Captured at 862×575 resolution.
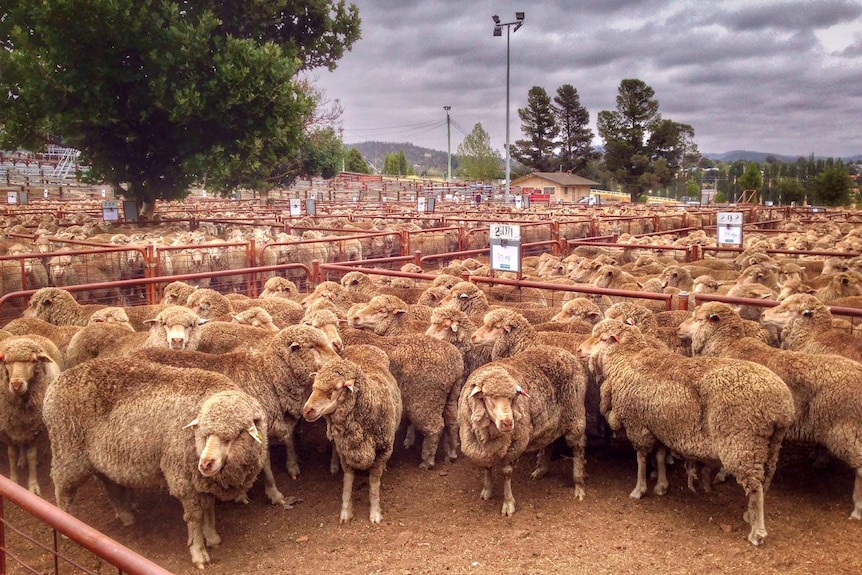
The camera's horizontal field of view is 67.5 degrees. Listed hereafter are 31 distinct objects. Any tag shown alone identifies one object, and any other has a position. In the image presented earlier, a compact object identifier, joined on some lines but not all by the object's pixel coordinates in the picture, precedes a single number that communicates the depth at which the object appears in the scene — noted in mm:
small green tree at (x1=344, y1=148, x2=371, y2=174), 97900
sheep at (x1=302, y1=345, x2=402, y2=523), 4344
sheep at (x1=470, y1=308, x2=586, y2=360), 5684
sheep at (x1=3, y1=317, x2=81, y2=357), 5821
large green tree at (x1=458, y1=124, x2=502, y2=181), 88688
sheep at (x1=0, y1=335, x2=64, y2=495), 4758
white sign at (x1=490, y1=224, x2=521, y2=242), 7781
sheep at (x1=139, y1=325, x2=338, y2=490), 4863
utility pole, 76125
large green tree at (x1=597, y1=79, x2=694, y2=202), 60969
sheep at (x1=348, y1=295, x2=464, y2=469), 5352
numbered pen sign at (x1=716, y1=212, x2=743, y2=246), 11633
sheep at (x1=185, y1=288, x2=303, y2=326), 6965
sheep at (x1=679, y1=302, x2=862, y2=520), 4305
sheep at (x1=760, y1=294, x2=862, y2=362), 5574
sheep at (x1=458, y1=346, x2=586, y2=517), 4352
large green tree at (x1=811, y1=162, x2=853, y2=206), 42094
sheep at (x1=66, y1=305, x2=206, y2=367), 5535
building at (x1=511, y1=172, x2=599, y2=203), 66812
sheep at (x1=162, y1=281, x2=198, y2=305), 7504
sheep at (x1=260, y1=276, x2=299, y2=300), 8602
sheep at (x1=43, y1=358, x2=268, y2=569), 3879
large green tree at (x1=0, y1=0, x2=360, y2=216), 16094
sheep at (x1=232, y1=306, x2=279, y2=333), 6484
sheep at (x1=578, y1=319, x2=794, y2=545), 4082
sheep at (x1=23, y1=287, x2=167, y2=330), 6844
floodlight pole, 35381
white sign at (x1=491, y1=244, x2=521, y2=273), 7859
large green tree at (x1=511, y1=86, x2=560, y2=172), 75812
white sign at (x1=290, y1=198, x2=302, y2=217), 20017
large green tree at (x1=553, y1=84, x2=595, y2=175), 76125
